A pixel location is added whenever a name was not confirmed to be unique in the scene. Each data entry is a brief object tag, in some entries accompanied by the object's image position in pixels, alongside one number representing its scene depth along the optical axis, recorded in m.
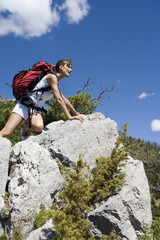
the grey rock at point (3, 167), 3.70
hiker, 4.89
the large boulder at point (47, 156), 3.66
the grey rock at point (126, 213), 3.84
